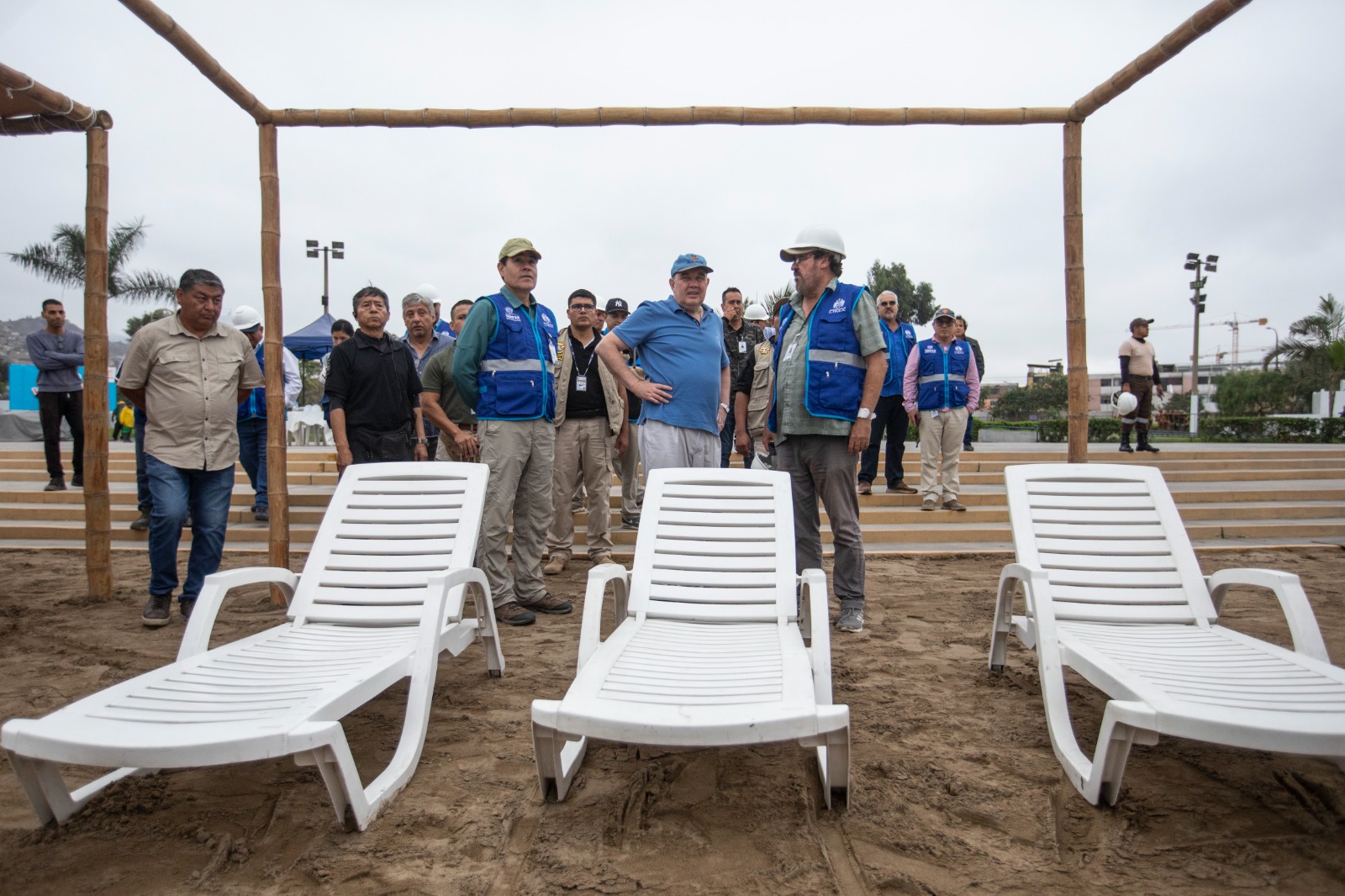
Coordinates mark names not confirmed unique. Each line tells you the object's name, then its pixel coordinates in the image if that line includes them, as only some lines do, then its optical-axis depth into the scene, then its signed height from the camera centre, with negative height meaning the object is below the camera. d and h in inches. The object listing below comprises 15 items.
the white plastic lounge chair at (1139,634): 91.6 -32.6
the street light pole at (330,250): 1049.5 +255.1
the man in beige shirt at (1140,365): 421.1 +35.1
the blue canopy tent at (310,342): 604.4 +75.8
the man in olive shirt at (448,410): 201.2 +8.2
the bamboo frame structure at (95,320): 205.6 +32.4
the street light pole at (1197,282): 1112.2 +209.2
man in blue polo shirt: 185.8 +17.5
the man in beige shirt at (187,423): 183.5 +4.7
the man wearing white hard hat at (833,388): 175.2 +10.4
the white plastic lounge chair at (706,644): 87.7 -31.4
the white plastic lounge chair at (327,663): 85.5 -32.1
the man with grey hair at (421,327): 246.4 +36.2
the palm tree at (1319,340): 1403.7 +163.7
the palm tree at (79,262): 918.4 +214.6
